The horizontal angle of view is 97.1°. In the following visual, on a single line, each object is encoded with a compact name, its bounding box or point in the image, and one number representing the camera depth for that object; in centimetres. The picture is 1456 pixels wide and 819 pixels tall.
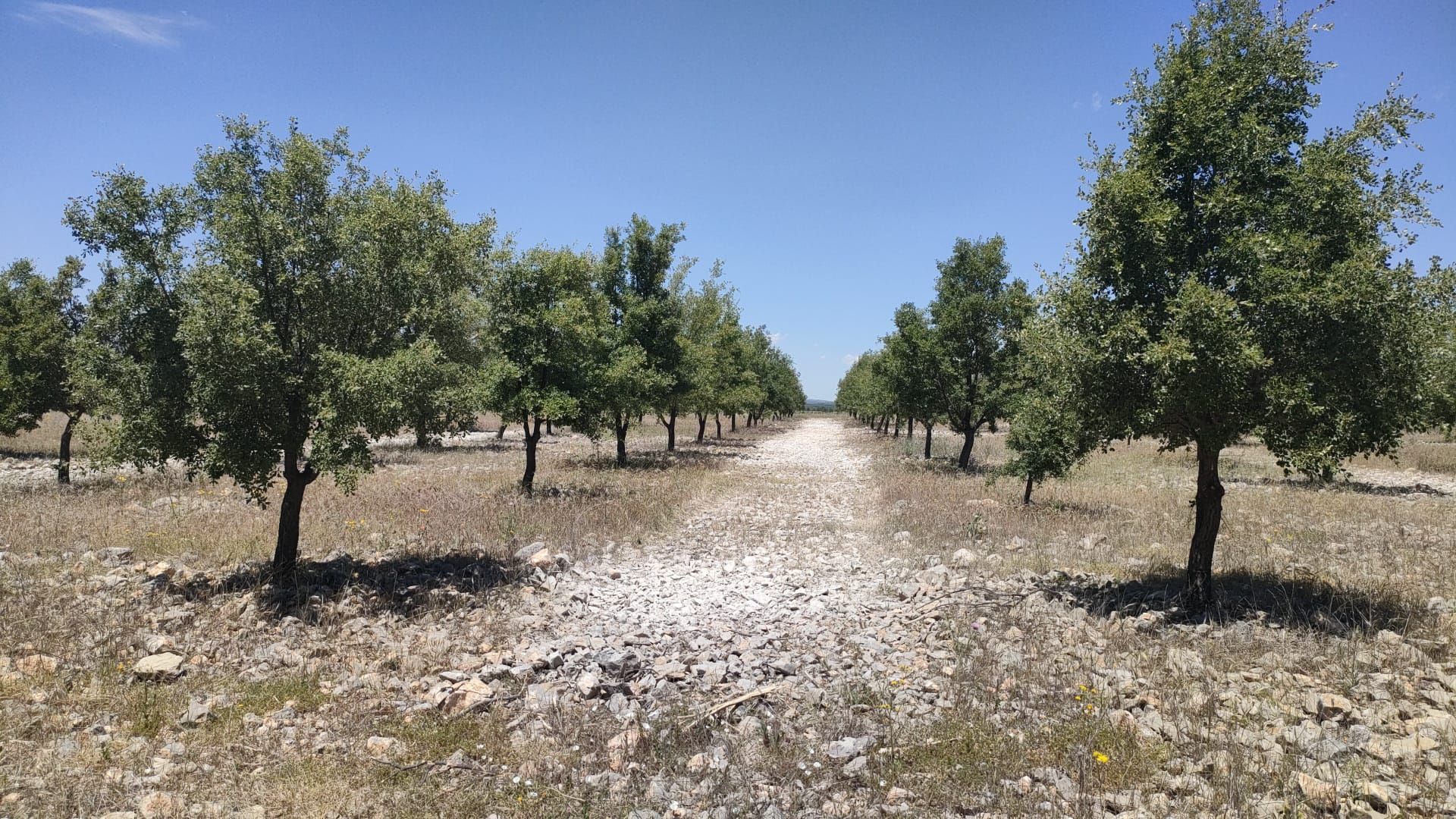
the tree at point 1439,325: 966
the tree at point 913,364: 3341
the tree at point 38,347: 2656
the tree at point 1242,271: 957
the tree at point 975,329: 3200
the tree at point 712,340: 4169
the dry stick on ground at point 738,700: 804
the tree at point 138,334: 1196
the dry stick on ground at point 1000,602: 1191
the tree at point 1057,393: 1148
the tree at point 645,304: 3344
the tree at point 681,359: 3588
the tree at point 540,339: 2277
